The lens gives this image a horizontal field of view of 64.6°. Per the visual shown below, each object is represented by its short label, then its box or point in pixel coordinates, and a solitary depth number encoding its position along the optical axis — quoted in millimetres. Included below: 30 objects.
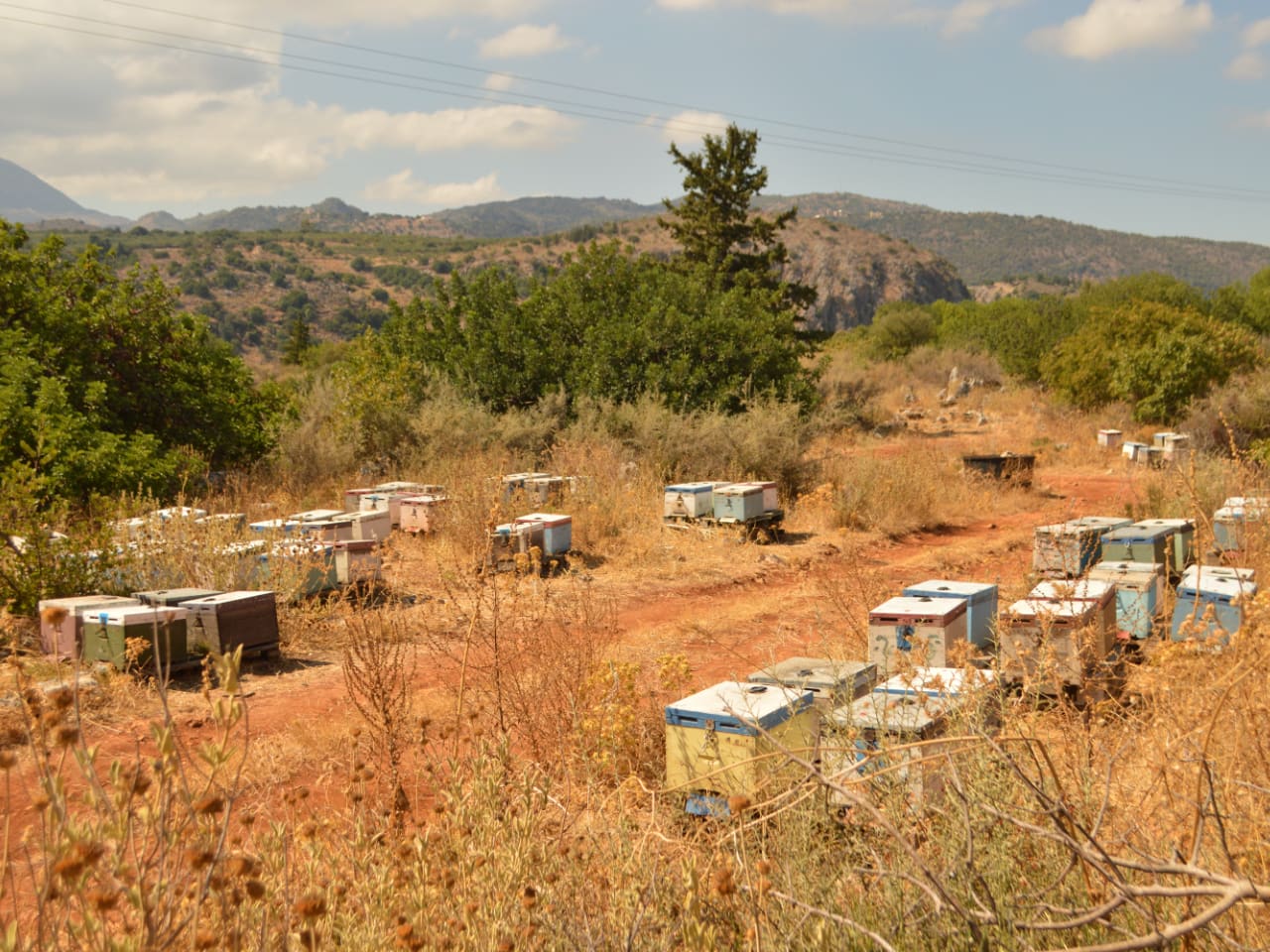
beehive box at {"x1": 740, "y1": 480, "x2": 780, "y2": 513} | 13672
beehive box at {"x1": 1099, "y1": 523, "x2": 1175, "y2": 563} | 8992
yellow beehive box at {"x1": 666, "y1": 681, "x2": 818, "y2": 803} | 4418
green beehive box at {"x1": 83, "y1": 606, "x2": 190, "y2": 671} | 7387
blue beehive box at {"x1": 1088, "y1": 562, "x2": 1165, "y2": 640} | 7355
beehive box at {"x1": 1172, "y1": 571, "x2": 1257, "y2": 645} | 6711
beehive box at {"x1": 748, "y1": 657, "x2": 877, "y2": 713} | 4961
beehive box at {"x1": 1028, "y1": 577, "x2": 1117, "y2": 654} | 6516
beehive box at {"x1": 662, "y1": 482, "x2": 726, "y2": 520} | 13570
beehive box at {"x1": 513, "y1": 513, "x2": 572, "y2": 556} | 11398
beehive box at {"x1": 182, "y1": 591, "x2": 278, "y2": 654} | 7973
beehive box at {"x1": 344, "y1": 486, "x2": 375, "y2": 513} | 12914
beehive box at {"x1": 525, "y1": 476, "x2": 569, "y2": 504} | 13758
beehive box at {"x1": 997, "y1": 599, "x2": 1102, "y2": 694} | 5707
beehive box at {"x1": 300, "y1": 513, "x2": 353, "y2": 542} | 10344
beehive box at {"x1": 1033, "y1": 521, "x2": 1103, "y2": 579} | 8289
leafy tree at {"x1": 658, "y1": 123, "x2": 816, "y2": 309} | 28812
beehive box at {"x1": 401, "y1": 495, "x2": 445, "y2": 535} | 12535
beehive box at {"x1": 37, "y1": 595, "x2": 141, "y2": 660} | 7559
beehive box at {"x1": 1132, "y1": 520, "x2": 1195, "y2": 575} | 9492
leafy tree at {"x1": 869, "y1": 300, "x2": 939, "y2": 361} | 47188
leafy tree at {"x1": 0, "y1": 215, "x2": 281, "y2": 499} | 11562
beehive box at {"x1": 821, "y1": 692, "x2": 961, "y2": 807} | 3972
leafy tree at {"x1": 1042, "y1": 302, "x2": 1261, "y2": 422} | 23188
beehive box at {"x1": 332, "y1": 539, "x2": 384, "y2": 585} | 9992
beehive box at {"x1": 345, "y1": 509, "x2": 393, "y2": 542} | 11258
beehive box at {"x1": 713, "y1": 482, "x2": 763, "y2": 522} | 13258
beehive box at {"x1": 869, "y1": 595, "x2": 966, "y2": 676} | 6477
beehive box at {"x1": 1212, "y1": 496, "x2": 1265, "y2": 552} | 7969
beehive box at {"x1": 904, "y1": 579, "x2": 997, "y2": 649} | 6996
